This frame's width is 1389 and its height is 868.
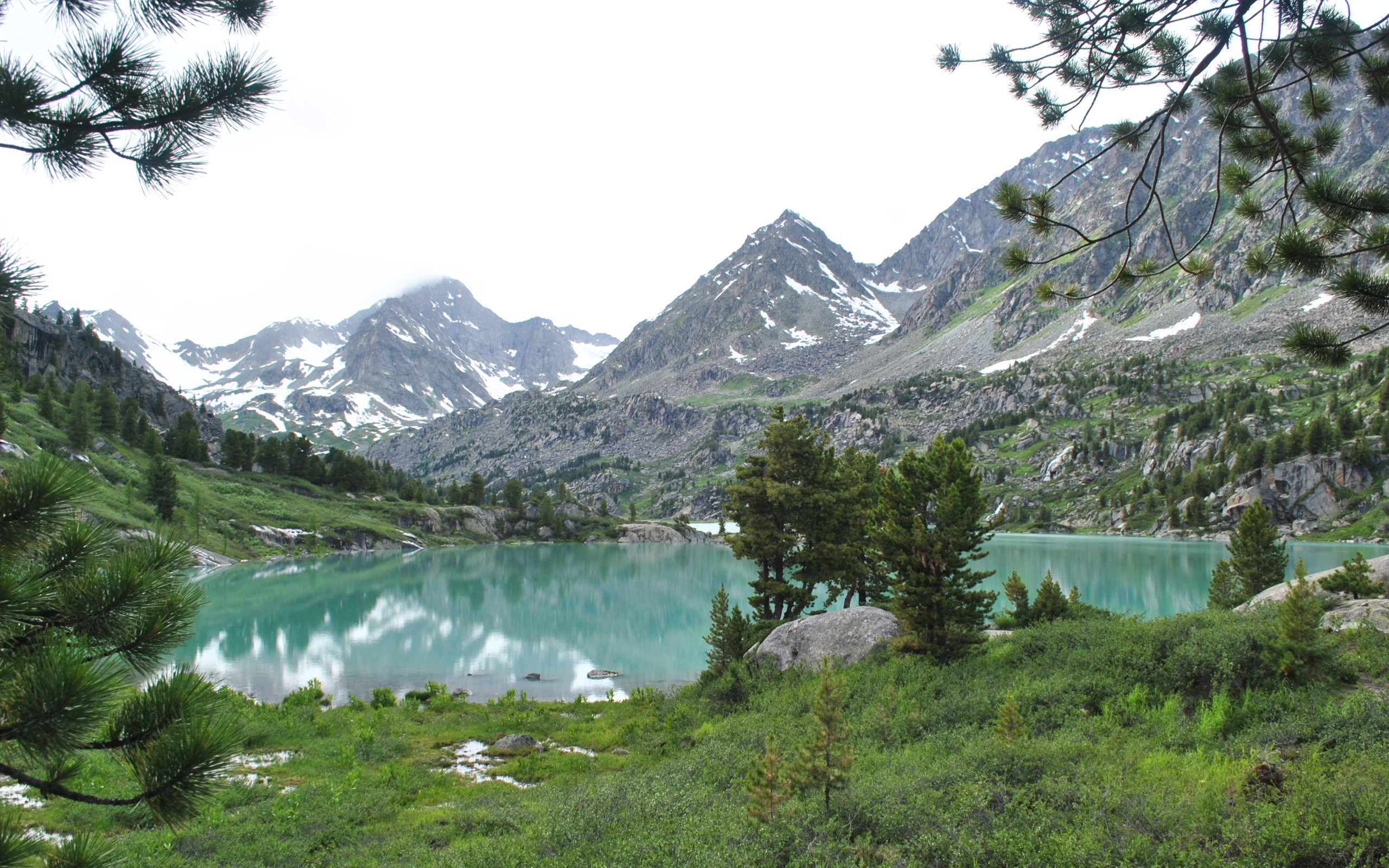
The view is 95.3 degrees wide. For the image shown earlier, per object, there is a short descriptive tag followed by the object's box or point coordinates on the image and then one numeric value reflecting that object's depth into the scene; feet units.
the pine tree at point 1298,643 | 40.93
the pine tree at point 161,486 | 249.14
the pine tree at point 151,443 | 327.88
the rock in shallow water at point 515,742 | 64.54
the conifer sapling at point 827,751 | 29.71
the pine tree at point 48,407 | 302.04
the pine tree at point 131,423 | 335.67
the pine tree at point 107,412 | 326.85
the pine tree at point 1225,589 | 92.63
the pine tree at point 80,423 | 281.13
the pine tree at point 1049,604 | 78.23
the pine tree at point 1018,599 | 81.71
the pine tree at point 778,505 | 94.27
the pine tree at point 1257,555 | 100.07
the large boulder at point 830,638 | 72.23
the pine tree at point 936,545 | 67.21
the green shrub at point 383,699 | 83.82
